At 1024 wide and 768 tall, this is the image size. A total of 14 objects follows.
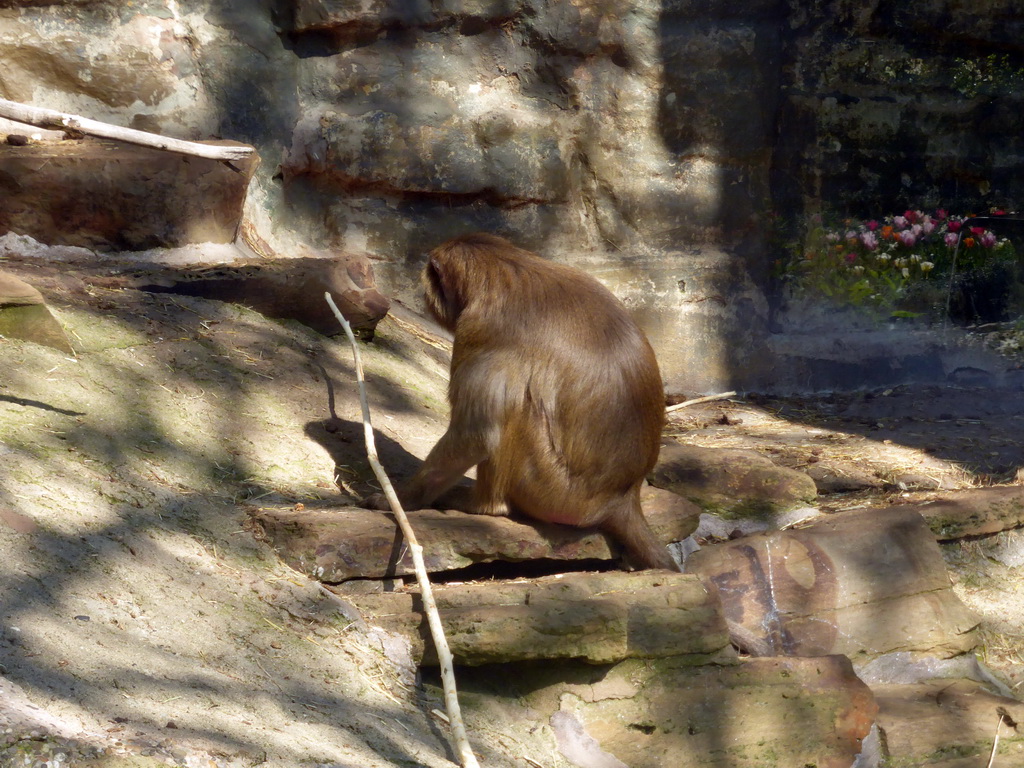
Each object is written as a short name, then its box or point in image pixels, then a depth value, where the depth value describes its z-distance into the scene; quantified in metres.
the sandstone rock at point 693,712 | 8.16
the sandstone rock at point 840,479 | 12.93
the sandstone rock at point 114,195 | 12.56
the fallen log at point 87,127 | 7.59
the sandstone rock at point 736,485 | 11.95
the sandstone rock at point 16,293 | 9.66
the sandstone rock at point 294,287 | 12.41
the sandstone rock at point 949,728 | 8.67
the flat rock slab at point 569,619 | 7.99
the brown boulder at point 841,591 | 10.30
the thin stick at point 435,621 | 6.76
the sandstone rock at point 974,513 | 11.63
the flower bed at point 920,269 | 17.45
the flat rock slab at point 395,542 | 8.48
